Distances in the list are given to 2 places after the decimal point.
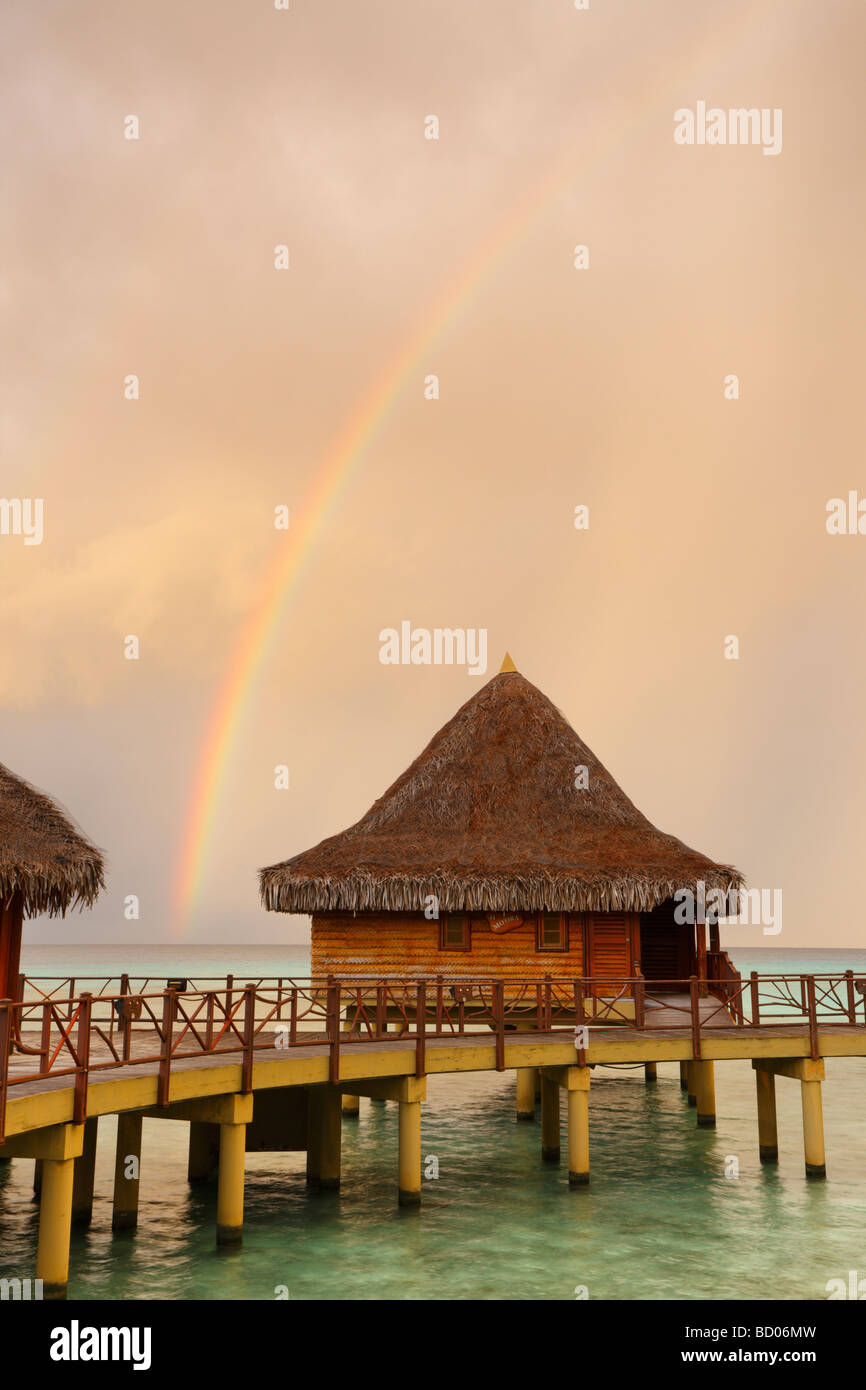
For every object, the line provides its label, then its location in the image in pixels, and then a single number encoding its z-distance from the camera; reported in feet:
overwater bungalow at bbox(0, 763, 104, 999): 53.16
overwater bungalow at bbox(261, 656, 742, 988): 77.51
